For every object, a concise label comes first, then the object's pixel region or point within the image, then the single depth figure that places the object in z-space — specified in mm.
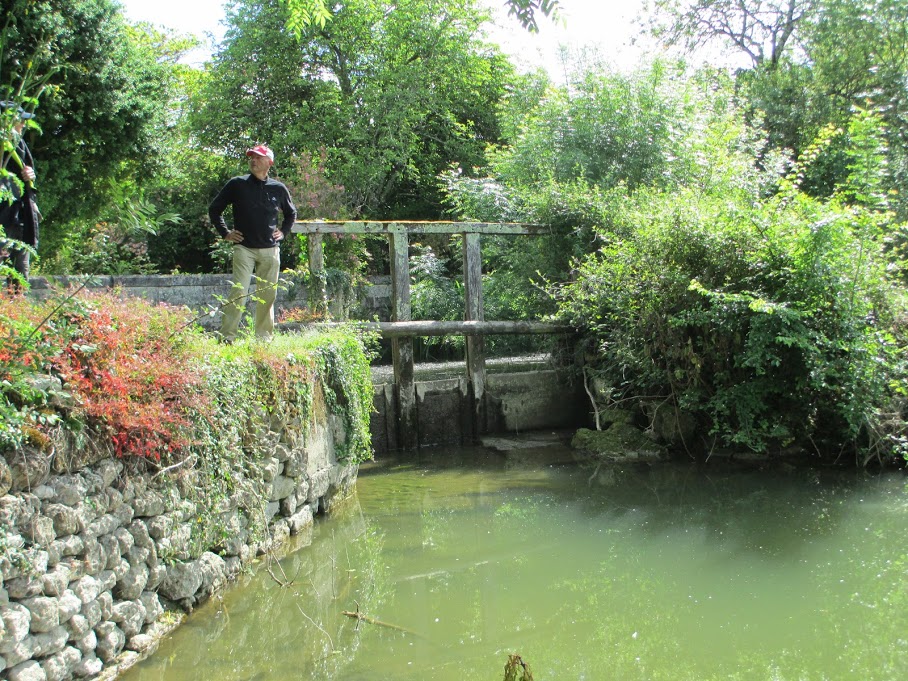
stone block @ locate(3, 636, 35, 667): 3453
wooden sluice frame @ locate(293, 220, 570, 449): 10617
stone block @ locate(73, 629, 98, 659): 3930
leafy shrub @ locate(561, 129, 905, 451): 8461
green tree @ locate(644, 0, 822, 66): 20984
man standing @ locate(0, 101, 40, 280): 5724
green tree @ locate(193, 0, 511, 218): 19703
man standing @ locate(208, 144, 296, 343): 7336
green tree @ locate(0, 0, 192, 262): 8273
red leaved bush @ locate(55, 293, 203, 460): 4172
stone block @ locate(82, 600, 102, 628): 3979
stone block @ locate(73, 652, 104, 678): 3896
